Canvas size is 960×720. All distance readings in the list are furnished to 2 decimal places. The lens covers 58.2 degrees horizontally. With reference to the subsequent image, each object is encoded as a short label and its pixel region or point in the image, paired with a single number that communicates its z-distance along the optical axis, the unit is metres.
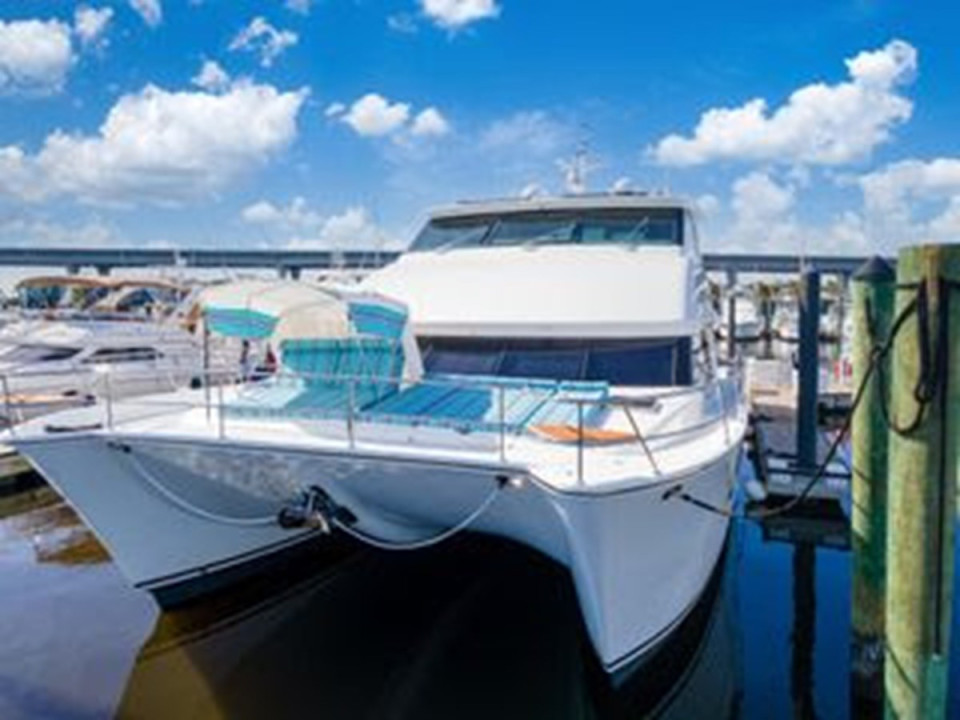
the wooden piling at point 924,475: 4.82
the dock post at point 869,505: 6.14
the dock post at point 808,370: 10.91
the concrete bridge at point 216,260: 85.06
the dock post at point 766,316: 29.38
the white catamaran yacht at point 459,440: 5.52
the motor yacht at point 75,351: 14.57
